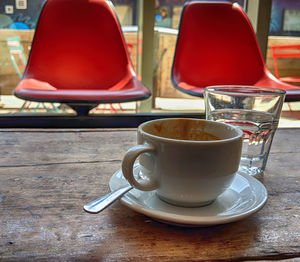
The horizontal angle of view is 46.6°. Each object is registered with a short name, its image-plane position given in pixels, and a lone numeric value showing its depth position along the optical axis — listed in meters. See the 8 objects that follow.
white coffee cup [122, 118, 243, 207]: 0.38
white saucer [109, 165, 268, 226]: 0.36
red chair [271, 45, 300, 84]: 2.69
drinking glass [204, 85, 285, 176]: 0.58
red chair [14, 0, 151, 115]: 1.80
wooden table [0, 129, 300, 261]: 0.33
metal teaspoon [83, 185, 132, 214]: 0.37
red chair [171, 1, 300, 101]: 1.91
